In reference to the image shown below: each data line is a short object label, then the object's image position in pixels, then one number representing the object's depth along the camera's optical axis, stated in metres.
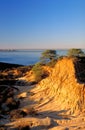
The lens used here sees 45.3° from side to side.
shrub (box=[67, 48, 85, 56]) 14.92
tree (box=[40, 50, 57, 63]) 13.58
